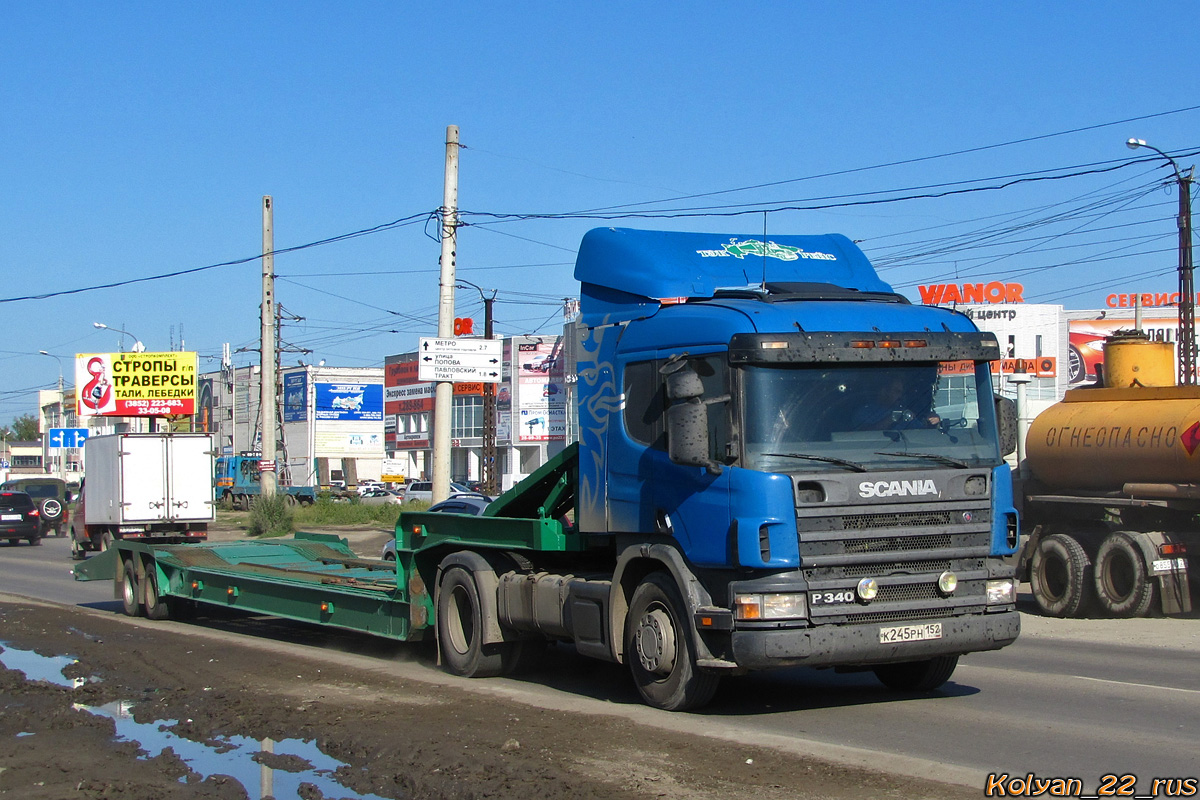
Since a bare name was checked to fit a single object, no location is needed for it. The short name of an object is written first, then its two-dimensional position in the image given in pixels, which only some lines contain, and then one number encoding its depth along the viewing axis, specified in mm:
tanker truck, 15031
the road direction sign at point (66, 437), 77838
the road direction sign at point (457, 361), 22781
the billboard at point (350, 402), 85125
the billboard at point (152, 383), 48062
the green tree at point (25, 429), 172412
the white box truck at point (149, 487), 20422
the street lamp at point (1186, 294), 30203
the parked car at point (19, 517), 36094
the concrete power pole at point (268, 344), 31953
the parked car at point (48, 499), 40969
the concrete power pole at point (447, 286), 22391
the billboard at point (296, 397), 85312
